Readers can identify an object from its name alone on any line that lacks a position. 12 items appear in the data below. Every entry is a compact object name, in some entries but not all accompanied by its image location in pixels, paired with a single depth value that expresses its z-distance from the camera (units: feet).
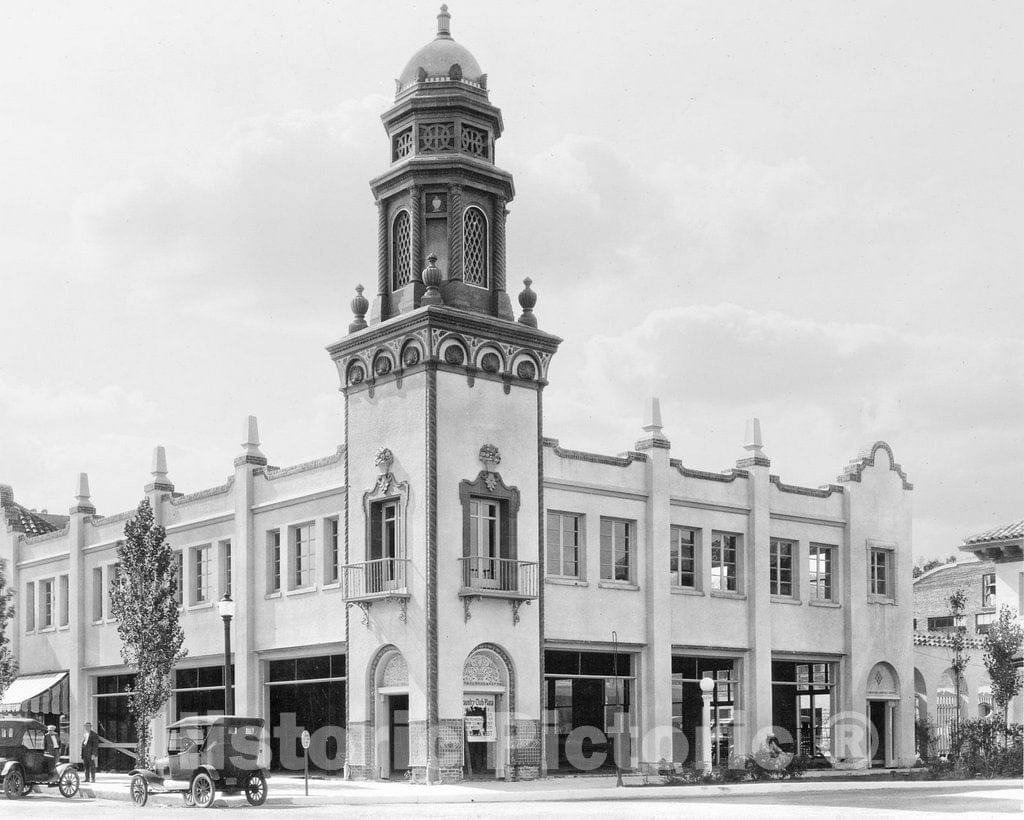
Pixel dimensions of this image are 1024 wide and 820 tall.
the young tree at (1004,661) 142.31
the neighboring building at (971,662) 160.25
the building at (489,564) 113.09
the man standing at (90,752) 115.65
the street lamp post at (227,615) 109.81
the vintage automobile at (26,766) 103.50
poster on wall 112.27
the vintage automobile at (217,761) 91.15
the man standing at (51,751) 105.09
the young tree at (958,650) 149.38
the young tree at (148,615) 129.90
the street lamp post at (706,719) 118.73
